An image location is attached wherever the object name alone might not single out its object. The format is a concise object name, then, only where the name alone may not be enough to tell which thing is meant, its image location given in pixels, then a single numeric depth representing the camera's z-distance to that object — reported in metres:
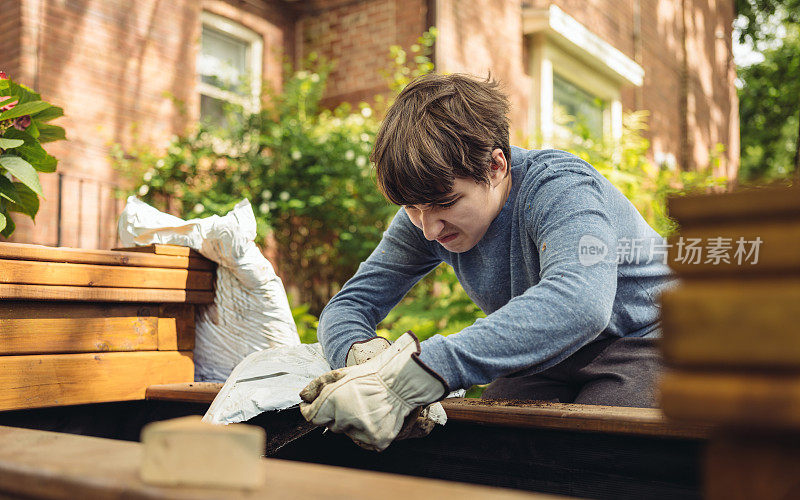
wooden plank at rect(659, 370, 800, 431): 0.64
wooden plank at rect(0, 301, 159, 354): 2.09
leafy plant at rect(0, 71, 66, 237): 2.34
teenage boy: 1.40
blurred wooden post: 0.65
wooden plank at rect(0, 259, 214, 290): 2.07
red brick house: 6.15
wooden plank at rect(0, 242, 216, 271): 2.06
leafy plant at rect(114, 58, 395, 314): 6.31
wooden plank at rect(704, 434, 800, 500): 0.68
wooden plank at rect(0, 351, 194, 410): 2.07
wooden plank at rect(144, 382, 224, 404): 2.08
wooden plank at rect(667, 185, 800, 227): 0.68
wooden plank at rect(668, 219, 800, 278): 0.67
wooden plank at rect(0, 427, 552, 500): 0.76
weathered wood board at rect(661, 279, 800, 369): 0.65
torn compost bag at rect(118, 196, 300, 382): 2.55
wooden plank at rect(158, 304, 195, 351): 2.52
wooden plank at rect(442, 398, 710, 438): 1.34
